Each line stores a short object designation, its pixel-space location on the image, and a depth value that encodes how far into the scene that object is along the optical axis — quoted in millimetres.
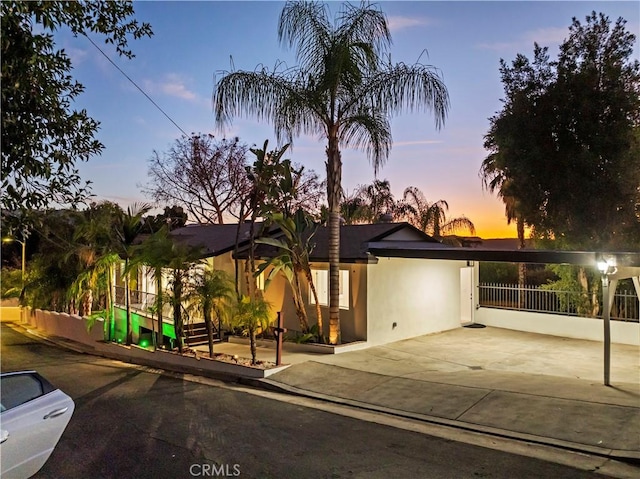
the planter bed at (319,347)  12531
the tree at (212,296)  11712
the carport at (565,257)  9266
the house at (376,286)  13656
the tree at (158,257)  12477
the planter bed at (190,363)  10969
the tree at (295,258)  13219
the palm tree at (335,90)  12266
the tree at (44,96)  4109
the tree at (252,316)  11461
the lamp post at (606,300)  9188
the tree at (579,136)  15336
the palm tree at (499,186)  21578
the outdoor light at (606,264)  9359
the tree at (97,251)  16073
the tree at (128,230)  15352
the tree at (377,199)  31594
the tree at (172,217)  32594
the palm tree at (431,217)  28375
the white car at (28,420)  4480
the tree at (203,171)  30078
